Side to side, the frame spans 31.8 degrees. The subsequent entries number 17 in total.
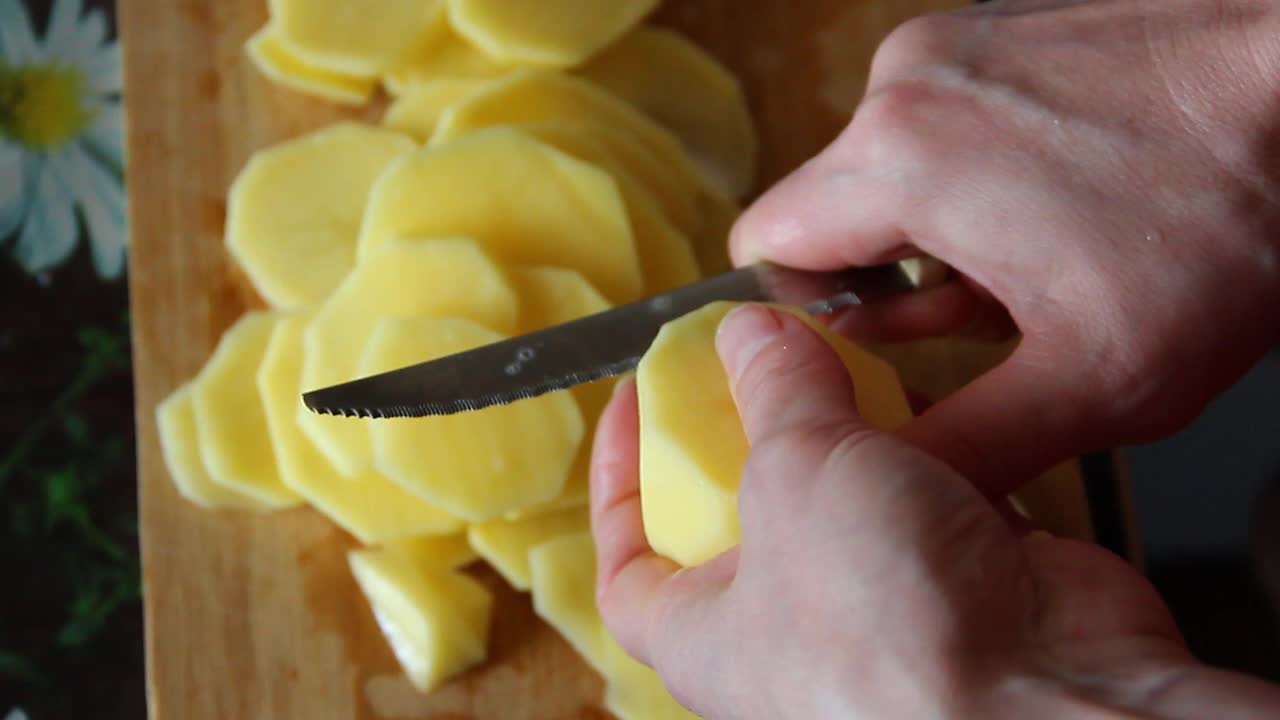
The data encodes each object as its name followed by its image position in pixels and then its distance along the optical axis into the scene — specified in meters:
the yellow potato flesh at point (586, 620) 0.47
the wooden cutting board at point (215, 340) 0.48
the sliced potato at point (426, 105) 0.51
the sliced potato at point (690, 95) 0.52
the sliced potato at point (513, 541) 0.48
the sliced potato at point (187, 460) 0.49
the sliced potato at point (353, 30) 0.51
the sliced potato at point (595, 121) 0.50
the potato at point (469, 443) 0.46
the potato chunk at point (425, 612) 0.47
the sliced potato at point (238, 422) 0.48
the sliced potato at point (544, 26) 0.50
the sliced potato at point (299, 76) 0.52
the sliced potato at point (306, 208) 0.50
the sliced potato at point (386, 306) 0.47
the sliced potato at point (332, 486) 0.48
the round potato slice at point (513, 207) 0.48
